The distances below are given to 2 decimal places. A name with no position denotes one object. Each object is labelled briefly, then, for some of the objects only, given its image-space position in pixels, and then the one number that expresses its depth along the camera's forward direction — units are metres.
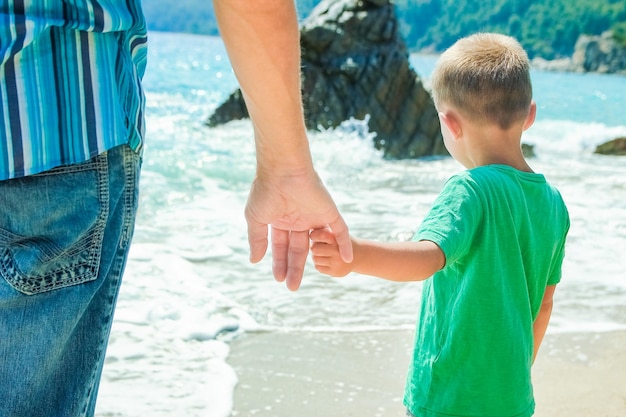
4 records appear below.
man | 1.24
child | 1.96
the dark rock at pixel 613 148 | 14.08
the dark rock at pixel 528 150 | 12.83
